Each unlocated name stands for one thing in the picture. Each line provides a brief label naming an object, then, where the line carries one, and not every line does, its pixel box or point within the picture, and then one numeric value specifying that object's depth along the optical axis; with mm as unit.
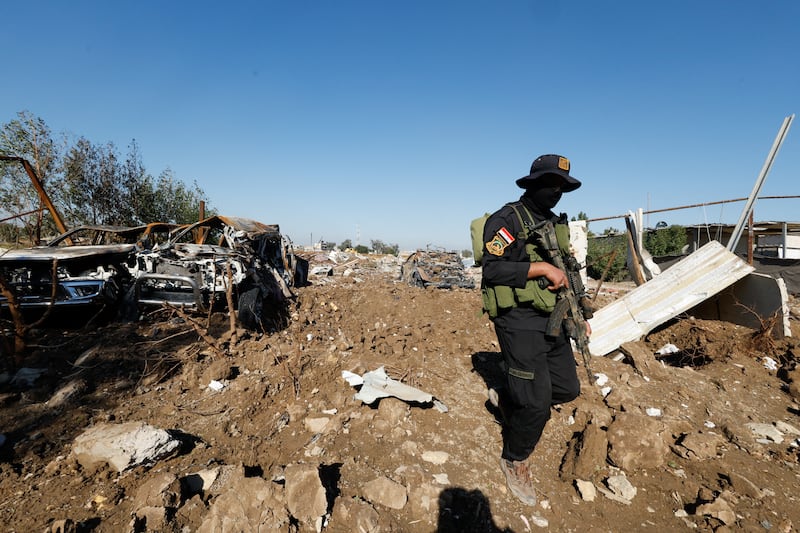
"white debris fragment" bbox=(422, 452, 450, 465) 2188
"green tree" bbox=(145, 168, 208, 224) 13680
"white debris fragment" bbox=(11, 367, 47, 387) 3164
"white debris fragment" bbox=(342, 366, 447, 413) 2688
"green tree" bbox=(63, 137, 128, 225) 11125
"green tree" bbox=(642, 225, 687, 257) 18500
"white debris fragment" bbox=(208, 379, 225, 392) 3141
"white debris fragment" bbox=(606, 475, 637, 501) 1991
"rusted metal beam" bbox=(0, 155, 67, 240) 5742
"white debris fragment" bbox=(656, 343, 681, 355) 3996
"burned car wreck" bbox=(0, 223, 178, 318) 4078
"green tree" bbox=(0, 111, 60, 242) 9805
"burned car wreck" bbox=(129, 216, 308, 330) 4590
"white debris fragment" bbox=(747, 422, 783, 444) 2477
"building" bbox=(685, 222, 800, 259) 8586
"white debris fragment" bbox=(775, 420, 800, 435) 2559
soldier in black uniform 1967
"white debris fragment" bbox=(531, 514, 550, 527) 1794
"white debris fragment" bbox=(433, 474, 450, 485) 2012
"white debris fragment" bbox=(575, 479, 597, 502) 1966
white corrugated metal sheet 3928
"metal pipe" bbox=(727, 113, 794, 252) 4203
